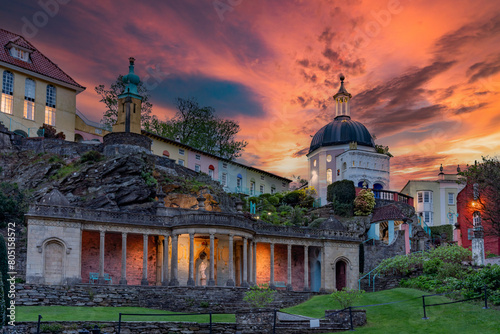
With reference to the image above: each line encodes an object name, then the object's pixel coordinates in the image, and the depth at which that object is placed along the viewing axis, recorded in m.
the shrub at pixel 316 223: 58.64
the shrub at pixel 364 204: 66.81
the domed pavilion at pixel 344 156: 78.12
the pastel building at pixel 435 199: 84.44
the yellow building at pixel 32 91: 60.66
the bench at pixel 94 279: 44.19
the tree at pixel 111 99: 77.06
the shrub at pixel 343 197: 67.44
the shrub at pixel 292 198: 77.00
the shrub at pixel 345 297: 34.00
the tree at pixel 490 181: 41.44
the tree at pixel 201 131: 82.12
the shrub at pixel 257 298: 35.03
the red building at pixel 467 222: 53.25
